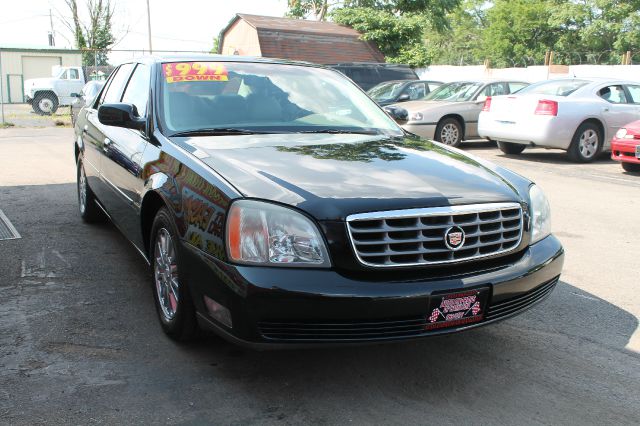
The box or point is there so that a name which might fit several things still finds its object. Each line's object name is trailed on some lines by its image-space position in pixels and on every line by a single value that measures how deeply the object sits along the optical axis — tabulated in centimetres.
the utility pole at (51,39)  5674
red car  1021
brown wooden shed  3111
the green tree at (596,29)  4522
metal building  3644
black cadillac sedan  285
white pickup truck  2533
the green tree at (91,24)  3412
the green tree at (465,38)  7081
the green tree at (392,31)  3209
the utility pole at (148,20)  4466
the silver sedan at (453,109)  1355
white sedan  1158
